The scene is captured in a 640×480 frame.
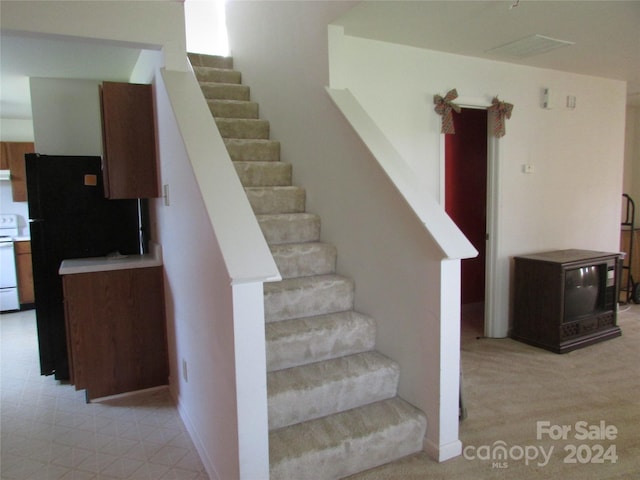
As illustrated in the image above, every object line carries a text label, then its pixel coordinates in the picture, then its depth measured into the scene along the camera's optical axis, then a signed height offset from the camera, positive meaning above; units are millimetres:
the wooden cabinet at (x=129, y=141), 2842 +437
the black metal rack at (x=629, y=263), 4922 -802
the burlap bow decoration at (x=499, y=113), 3578 +713
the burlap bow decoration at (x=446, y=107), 3297 +716
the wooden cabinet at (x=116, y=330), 2807 -836
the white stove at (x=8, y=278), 5223 -861
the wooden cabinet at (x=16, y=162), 5438 +582
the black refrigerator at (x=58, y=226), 3098 -143
